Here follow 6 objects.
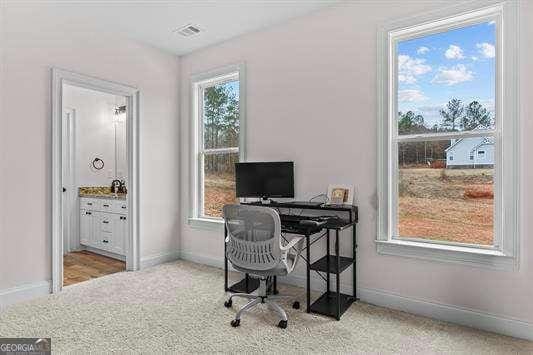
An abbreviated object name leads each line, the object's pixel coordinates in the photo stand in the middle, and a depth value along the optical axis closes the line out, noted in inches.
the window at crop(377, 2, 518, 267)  98.3
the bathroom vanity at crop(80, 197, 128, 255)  177.3
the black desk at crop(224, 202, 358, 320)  107.8
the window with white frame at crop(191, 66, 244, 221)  162.4
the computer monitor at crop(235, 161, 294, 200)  132.9
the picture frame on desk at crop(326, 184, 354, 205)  121.6
